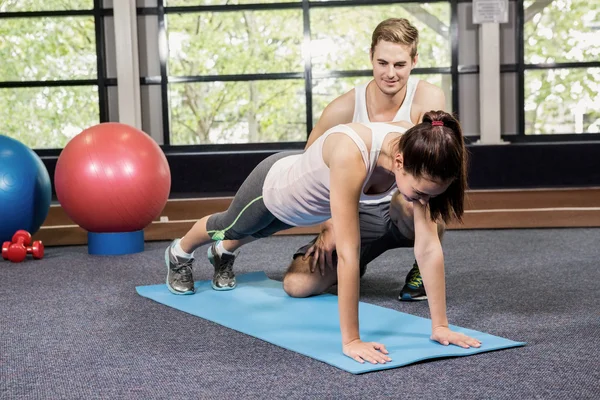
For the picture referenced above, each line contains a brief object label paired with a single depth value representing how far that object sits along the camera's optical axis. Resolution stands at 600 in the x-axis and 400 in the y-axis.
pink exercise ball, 4.23
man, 2.86
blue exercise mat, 2.23
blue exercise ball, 4.30
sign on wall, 6.88
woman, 2.08
